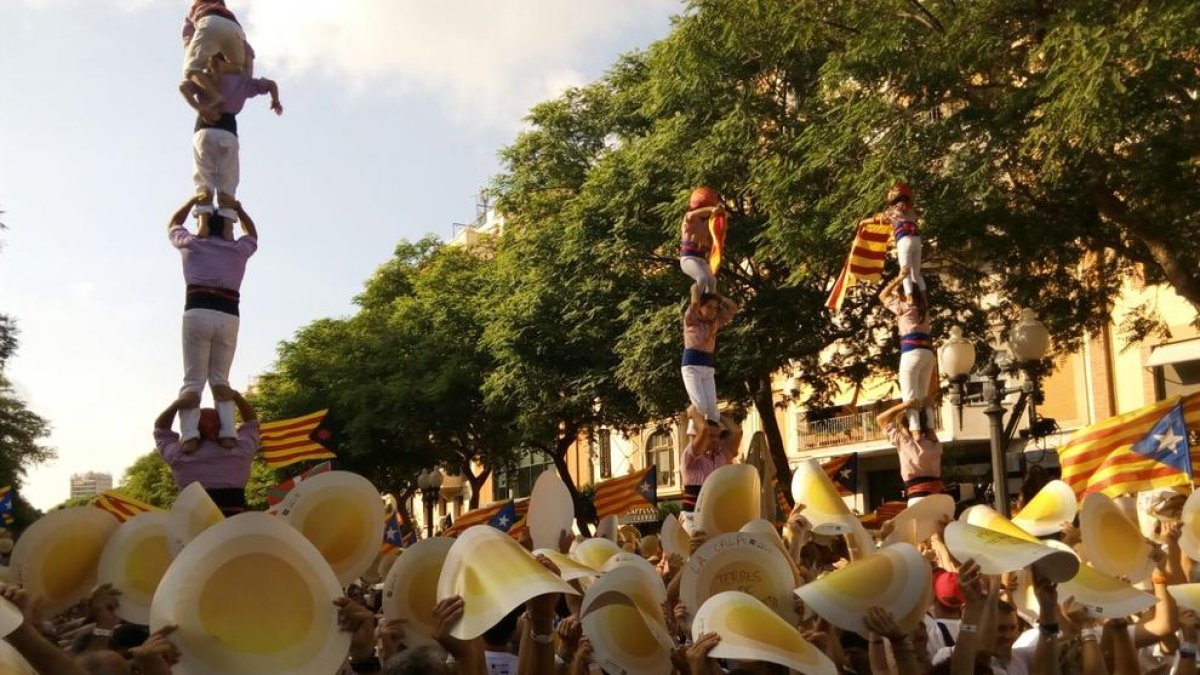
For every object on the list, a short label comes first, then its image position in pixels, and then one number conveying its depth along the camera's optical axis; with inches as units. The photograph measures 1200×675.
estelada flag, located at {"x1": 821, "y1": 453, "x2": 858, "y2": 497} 666.2
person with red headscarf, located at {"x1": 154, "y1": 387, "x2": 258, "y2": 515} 339.9
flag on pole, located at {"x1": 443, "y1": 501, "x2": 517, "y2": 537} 528.1
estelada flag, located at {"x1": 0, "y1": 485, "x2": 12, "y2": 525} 684.9
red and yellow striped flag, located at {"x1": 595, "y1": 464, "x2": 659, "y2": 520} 626.8
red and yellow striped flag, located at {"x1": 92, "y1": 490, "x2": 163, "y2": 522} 443.3
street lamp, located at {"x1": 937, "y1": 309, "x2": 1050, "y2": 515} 472.4
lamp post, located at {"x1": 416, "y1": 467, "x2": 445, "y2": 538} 1079.6
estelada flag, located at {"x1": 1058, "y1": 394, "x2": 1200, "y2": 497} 365.4
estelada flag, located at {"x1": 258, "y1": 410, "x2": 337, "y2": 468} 631.2
